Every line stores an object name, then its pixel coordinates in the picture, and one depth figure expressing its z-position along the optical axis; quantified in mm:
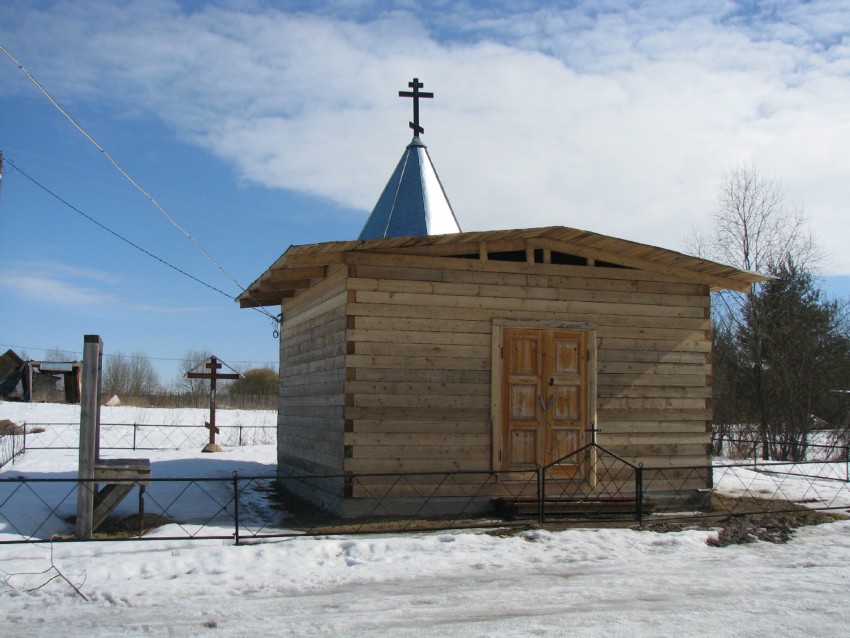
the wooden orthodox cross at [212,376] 20562
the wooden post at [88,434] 8961
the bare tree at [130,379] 52000
